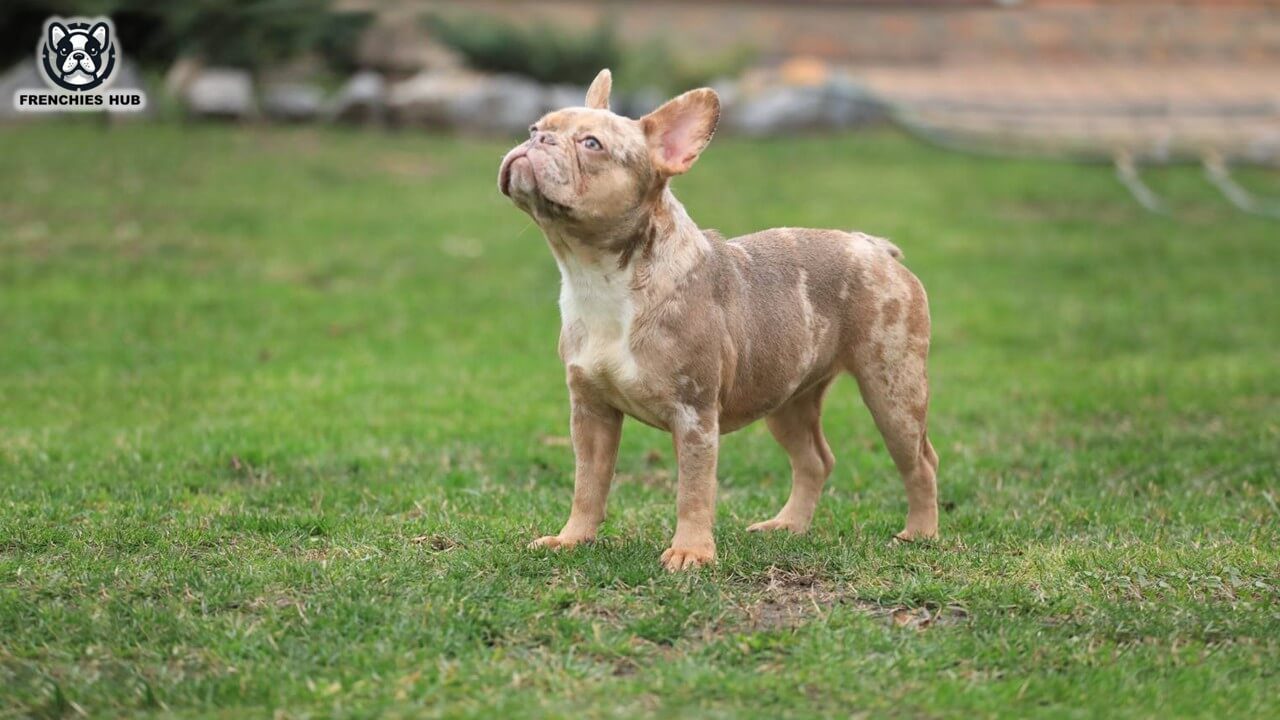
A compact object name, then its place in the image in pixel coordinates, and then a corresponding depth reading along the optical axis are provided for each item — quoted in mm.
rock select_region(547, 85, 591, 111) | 21891
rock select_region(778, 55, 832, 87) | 24375
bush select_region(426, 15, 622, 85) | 22938
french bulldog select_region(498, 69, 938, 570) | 5613
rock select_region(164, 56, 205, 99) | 20500
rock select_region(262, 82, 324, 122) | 21266
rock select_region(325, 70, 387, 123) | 21391
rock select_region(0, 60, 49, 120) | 19484
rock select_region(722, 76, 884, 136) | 22594
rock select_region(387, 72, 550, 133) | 21578
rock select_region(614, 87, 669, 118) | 21516
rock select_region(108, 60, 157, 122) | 19719
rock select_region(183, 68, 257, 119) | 20500
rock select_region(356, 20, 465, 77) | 23531
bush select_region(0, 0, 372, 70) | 20047
